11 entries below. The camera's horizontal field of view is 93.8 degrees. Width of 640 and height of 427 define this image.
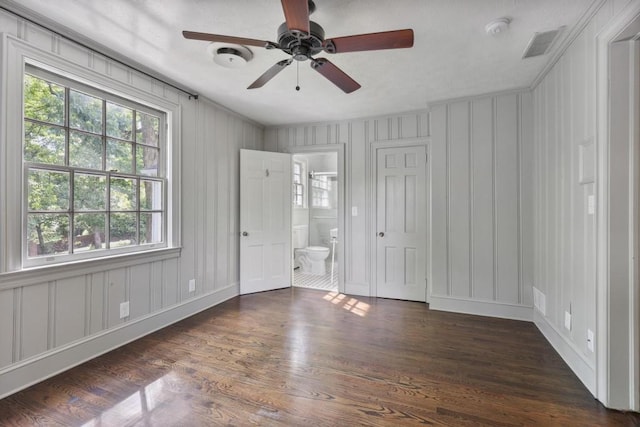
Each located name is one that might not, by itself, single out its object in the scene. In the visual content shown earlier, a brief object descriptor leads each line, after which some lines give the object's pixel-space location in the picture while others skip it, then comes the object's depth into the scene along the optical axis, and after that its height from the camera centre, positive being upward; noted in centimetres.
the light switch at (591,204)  186 +6
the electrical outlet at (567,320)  224 -81
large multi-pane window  208 +34
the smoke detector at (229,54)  229 +125
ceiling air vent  210 +127
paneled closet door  379 -12
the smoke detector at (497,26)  195 +125
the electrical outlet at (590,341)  190 -82
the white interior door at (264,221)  404 -10
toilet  519 -75
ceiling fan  152 +95
